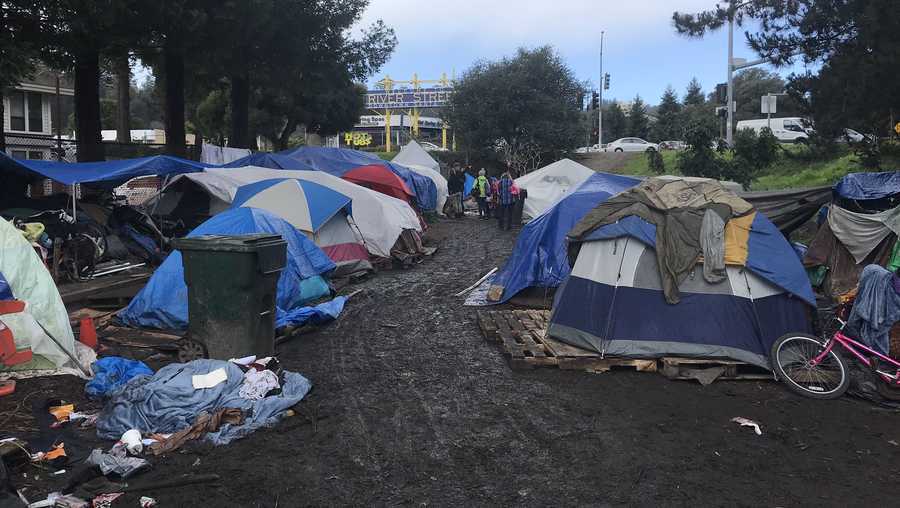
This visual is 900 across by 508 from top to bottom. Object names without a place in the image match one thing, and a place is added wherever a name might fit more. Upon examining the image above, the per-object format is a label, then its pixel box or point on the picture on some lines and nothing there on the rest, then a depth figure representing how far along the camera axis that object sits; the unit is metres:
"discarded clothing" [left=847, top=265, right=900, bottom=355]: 6.76
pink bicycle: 6.48
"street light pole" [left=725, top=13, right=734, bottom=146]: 22.91
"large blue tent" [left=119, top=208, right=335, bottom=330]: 9.06
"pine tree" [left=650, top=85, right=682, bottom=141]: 49.62
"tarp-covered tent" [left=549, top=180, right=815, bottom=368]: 7.21
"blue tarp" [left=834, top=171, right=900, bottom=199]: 10.28
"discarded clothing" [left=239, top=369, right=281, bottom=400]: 6.01
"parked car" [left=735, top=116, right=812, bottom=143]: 40.15
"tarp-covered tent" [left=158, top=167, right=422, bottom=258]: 14.60
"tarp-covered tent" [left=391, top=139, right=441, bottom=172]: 32.75
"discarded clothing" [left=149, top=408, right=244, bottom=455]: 5.14
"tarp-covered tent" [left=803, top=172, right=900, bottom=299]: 10.04
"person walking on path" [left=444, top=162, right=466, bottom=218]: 28.35
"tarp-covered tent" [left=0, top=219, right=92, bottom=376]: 6.59
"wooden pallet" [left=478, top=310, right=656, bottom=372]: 7.30
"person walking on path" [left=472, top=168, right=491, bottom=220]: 26.78
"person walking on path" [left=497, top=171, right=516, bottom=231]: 22.23
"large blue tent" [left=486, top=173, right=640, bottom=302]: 10.66
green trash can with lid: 7.20
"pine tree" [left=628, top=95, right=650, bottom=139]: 59.56
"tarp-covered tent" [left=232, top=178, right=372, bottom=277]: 12.59
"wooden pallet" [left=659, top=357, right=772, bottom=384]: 7.03
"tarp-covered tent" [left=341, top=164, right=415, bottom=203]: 22.12
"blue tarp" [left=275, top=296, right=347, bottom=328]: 8.98
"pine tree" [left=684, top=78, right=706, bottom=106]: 69.94
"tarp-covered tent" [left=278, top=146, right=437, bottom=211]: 23.50
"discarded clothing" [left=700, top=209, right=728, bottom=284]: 7.23
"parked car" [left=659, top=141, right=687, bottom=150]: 40.45
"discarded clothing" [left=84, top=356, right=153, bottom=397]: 6.28
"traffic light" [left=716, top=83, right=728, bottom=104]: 23.91
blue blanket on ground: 5.45
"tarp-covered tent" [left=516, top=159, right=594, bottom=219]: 23.50
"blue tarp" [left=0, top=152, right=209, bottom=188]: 13.09
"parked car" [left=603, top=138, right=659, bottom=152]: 48.31
